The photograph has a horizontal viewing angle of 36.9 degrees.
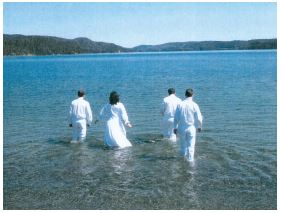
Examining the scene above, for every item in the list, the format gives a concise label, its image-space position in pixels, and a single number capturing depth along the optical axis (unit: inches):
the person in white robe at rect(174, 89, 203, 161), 469.7
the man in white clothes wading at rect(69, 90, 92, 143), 582.6
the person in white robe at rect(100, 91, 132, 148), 556.1
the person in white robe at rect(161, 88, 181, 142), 593.6
